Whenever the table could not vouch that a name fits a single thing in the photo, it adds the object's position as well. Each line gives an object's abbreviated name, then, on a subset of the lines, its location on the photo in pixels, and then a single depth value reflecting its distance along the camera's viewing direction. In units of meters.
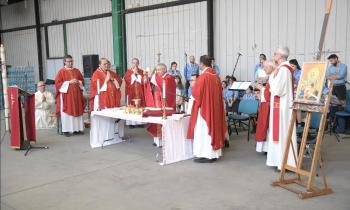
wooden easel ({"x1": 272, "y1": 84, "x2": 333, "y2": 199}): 4.41
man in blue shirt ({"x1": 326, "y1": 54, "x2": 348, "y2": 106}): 8.72
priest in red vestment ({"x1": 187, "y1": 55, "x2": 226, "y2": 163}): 6.05
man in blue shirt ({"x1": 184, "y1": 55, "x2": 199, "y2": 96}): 12.32
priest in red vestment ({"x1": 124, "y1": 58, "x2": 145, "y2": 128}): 9.74
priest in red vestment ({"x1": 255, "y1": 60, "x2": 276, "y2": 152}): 5.93
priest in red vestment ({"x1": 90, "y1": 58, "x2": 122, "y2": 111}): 8.12
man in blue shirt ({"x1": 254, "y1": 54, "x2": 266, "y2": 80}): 10.61
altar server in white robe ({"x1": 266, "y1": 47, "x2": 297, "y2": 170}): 5.36
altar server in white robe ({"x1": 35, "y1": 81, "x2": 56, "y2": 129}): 10.21
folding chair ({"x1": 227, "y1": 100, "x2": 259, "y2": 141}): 7.96
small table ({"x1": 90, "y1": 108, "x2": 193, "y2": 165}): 6.16
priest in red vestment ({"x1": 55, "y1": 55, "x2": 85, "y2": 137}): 8.95
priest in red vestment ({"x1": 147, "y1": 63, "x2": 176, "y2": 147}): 7.45
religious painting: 4.43
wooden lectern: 7.35
